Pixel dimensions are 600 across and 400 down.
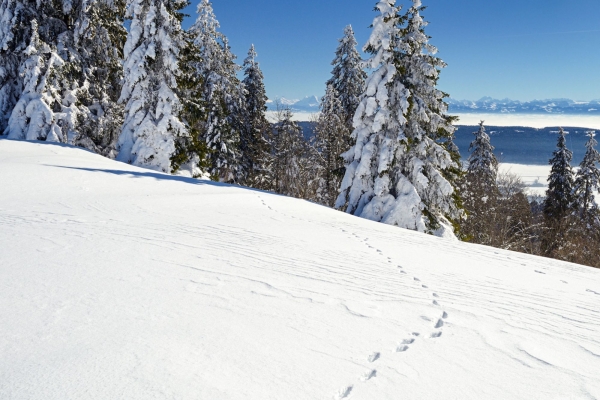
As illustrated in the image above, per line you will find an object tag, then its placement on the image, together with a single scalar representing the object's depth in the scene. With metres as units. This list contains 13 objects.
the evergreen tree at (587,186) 29.69
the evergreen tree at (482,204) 24.84
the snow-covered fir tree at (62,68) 17.89
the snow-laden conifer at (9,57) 18.23
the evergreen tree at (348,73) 28.05
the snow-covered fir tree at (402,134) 14.61
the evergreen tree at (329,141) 24.28
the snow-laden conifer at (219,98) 25.75
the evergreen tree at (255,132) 32.47
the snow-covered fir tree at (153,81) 16.89
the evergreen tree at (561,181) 30.06
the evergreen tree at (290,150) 28.70
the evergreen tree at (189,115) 18.33
